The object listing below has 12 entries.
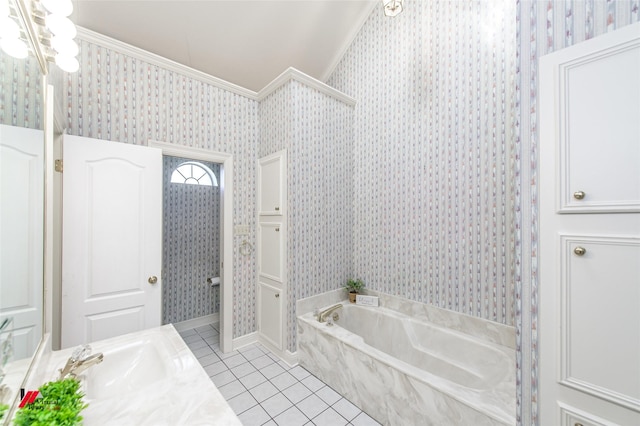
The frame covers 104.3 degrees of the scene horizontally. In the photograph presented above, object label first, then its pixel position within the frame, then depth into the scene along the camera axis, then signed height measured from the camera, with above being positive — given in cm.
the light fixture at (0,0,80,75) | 72 +72
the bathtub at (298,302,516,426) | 135 -110
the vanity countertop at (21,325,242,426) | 85 -70
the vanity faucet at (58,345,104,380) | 99 -62
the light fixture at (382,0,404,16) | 189 +159
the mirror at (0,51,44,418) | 66 -1
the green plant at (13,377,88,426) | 62 -55
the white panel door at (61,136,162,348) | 171 -19
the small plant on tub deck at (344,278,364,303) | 271 -82
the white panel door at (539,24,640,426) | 79 -6
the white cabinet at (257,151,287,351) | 249 -37
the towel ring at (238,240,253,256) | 276 -39
